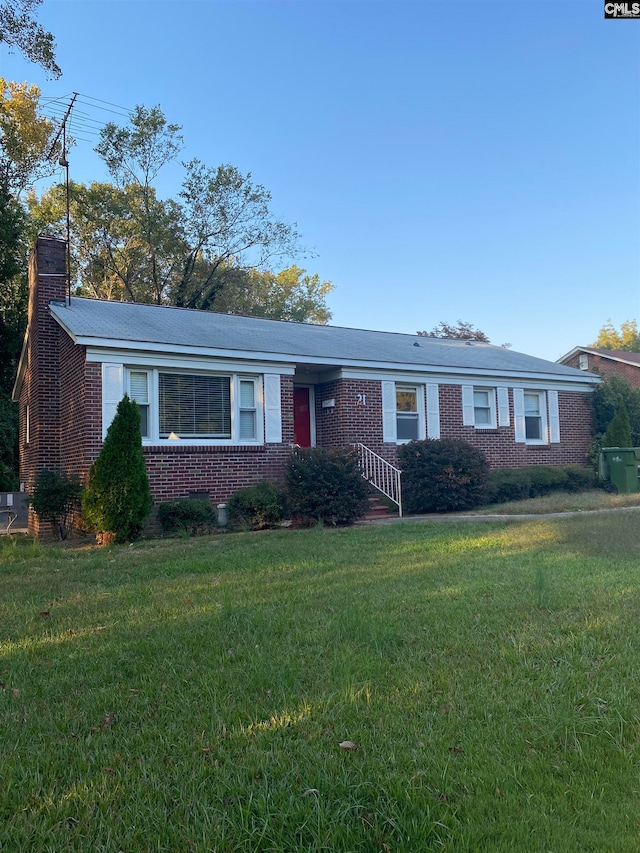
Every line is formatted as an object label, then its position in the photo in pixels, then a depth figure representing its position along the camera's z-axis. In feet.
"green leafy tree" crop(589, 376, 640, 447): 61.67
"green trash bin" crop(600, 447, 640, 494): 53.62
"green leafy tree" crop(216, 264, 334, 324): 100.99
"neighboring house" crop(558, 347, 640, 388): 98.84
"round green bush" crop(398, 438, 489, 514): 44.34
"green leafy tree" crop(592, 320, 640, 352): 193.86
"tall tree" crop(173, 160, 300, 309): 95.66
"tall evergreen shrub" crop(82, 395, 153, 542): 33.58
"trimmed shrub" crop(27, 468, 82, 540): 38.86
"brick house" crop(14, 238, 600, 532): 40.04
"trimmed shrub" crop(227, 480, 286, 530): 38.81
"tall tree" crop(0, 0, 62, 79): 45.14
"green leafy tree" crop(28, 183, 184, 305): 91.86
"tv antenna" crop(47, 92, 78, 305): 52.95
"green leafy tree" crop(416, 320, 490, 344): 151.84
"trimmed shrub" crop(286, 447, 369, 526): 37.88
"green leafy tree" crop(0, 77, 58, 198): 83.92
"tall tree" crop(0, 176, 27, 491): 69.15
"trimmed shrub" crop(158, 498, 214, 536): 36.96
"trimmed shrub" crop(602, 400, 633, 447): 57.31
